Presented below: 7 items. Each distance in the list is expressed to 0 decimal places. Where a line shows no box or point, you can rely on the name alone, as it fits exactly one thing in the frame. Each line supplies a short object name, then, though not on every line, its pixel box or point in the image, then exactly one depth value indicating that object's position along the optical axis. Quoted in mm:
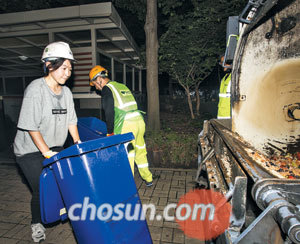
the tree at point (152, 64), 5344
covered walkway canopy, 4820
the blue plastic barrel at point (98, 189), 1448
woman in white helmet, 1816
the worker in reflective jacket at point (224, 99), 3652
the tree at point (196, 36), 6270
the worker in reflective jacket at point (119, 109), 2850
